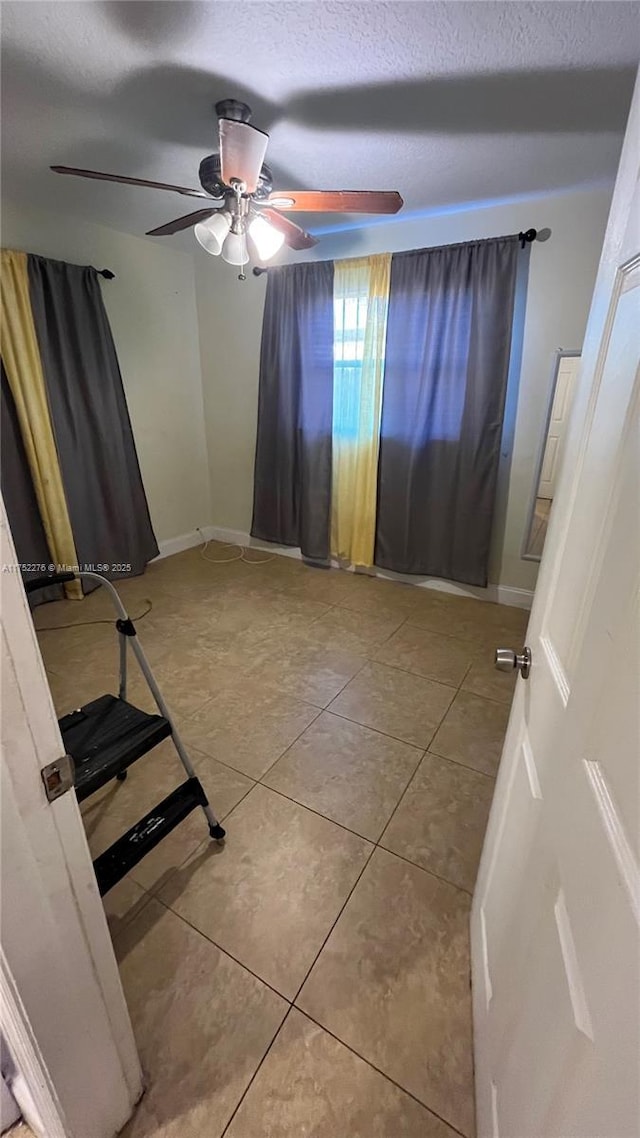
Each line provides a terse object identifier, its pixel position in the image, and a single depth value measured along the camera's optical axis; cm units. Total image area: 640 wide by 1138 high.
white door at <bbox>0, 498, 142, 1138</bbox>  57
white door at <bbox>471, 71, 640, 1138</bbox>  45
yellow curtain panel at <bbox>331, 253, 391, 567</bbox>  297
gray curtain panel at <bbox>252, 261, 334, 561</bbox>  319
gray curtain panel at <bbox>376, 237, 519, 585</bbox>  266
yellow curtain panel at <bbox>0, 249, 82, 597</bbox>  263
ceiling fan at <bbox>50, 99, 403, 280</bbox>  152
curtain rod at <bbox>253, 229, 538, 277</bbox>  248
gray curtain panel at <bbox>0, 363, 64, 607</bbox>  275
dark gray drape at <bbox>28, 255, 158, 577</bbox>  282
